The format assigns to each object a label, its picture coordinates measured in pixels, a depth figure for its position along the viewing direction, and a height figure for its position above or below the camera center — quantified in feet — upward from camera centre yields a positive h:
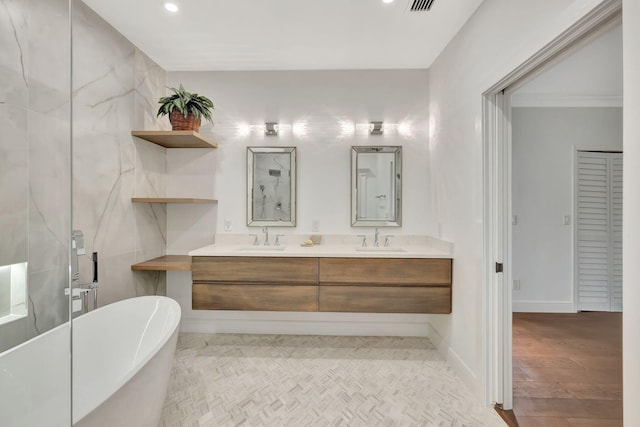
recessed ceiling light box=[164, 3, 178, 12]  6.19 +4.61
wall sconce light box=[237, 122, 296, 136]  9.14 +2.79
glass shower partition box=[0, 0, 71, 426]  2.14 +0.05
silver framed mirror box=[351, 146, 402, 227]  9.03 +0.77
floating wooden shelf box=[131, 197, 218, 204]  7.72 +0.39
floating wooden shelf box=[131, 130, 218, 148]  7.72 +2.19
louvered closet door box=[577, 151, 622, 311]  10.66 -0.34
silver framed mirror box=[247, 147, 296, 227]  9.10 +0.88
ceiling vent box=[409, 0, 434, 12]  5.98 +4.53
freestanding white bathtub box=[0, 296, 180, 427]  2.12 -2.18
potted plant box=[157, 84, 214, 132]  7.93 +2.98
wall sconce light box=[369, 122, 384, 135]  8.89 +2.73
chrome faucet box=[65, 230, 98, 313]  5.25 -1.48
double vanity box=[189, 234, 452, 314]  7.42 -1.77
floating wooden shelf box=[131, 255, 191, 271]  7.71 -1.40
